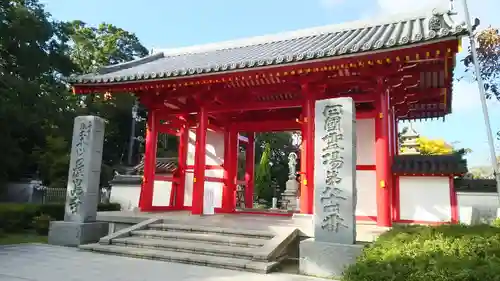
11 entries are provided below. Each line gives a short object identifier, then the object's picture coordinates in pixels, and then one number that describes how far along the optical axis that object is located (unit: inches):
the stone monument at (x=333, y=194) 256.4
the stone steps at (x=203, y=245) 278.1
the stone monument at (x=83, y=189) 356.8
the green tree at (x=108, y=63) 1371.8
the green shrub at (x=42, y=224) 478.3
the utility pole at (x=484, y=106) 405.7
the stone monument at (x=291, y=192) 866.3
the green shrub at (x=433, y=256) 177.6
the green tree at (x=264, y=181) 1159.6
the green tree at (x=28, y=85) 729.0
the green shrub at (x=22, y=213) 472.1
